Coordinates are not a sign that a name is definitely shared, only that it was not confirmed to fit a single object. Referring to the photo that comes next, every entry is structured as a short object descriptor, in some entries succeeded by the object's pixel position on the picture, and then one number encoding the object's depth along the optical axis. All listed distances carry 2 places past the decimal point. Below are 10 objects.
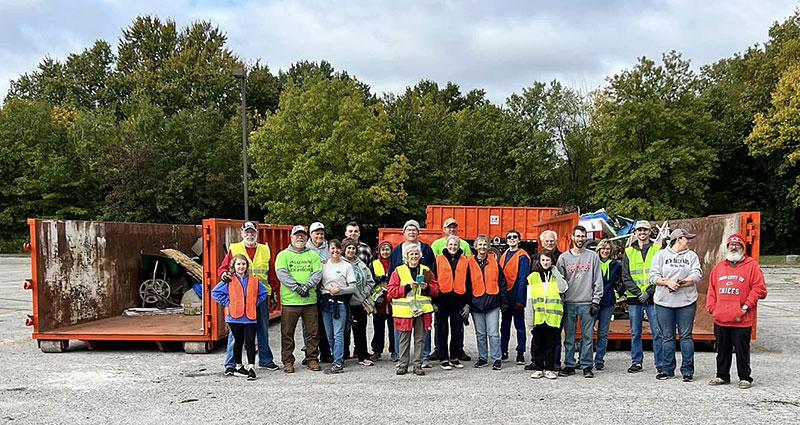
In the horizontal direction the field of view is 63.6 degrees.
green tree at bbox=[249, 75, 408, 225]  29.69
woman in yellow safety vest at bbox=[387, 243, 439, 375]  7.56
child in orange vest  7.49
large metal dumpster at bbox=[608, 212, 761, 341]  8.66
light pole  19.14
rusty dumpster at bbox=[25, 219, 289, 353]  9.03
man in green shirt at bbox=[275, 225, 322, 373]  7.70
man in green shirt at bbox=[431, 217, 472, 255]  8.02
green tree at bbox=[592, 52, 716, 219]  30.20
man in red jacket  6.84
